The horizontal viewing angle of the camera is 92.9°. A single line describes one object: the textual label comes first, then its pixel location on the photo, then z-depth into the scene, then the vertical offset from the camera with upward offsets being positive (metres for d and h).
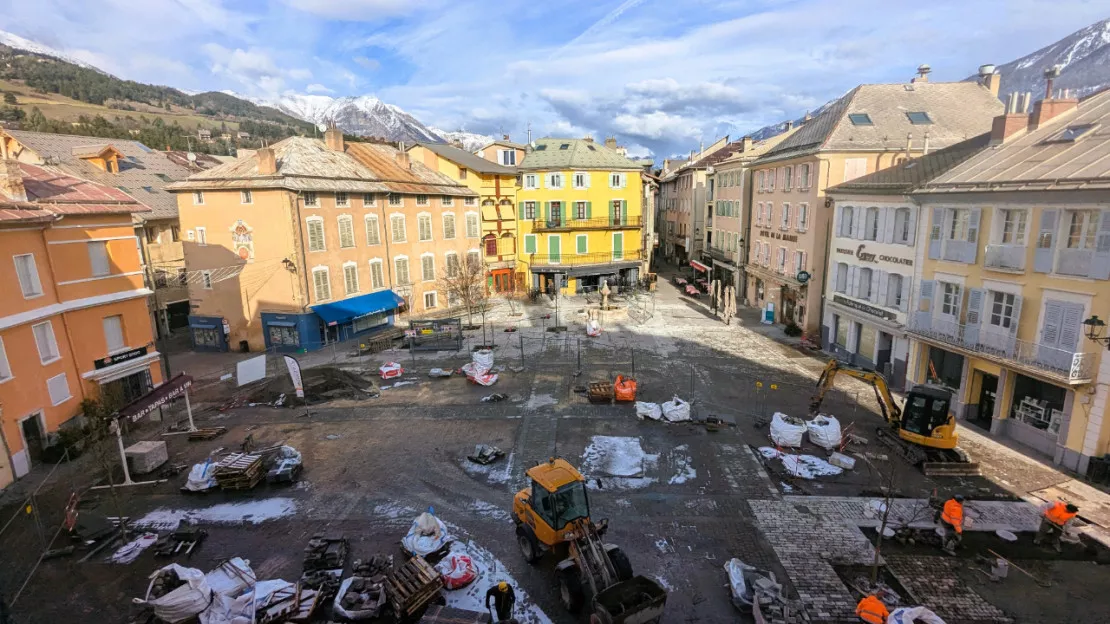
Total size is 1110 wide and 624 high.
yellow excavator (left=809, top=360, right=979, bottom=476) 16.42 -7.59
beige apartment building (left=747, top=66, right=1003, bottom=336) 29.23 +2.73
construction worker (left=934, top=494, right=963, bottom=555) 13.07 -8.06
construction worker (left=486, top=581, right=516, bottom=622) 10.62 -7.73
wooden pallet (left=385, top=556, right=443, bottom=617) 10.60 -7.57
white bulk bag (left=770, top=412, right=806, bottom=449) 17.92 -7.74
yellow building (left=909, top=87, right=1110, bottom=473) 15.75 -2.88
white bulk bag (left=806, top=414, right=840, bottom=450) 17.92 -7.75
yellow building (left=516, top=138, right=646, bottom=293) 46.41 -0.59
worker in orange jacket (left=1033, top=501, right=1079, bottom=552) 13.04 -7.98
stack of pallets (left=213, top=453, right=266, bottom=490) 15.84 -7.55
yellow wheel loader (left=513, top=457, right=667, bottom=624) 9.41 -6.98
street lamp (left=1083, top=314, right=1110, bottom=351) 15.27 -3.91
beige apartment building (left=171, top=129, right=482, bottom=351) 30.03 -1.83
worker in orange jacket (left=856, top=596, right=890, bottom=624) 10.16 -7.85
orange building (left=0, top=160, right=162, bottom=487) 17.22 -3.07
